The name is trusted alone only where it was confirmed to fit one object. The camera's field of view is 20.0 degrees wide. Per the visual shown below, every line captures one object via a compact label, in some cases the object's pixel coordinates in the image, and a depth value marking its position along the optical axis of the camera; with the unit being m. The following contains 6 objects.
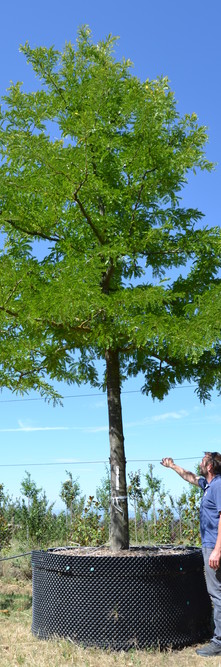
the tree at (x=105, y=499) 12.44
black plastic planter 5.75
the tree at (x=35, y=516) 11.46
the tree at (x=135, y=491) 11.91
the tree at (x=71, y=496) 12.32
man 5.62
